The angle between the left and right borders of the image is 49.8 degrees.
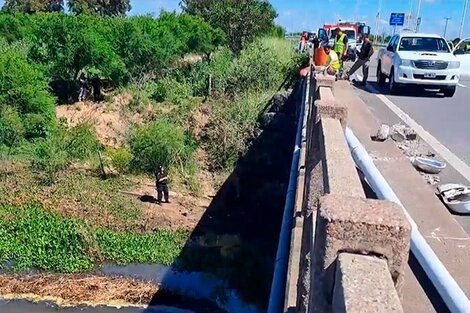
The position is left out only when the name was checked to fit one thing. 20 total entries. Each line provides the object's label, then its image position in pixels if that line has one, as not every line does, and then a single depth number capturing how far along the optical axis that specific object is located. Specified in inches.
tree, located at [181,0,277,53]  1358.3
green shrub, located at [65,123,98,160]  803.4
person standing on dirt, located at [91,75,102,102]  1059.2
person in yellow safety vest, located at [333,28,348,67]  649.6
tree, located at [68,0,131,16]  2123.5
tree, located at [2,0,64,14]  2126.0
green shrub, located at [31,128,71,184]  721.0
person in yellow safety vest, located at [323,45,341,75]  519.0
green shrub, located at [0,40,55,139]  800.3
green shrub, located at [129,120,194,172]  740.0
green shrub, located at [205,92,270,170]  833.5
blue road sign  1727.4
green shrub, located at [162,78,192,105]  1047.4
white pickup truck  539.8
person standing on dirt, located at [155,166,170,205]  672.2
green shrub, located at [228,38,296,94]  974.4
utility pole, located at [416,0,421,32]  1628.2
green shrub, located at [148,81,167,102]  1059.9
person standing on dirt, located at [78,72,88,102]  1036.4
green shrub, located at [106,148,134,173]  773.9
